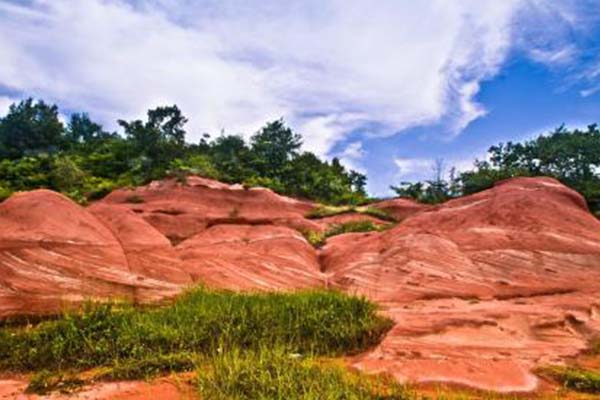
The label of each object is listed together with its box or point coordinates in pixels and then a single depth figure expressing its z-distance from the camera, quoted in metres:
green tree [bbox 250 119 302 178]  26.33
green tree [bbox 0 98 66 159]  34.88
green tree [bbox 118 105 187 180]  23.62
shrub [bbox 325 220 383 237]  16.18
